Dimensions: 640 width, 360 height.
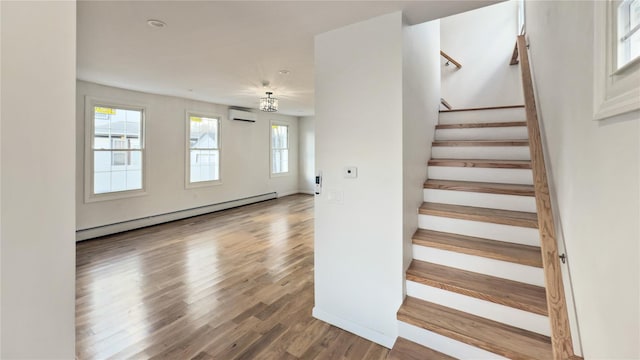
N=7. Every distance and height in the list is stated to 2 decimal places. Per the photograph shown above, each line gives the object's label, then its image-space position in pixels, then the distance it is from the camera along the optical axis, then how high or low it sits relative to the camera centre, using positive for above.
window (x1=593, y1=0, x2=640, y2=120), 0.89 +0.41
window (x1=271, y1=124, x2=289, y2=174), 8.38 +0.85
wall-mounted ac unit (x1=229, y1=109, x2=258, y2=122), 6.64 +1.45
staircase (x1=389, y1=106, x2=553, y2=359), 1.72 -0.61
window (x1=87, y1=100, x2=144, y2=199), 4.54 +0.46
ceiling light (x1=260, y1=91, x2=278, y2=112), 4.73 +1.19
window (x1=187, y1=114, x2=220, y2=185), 6.03 +0.60
